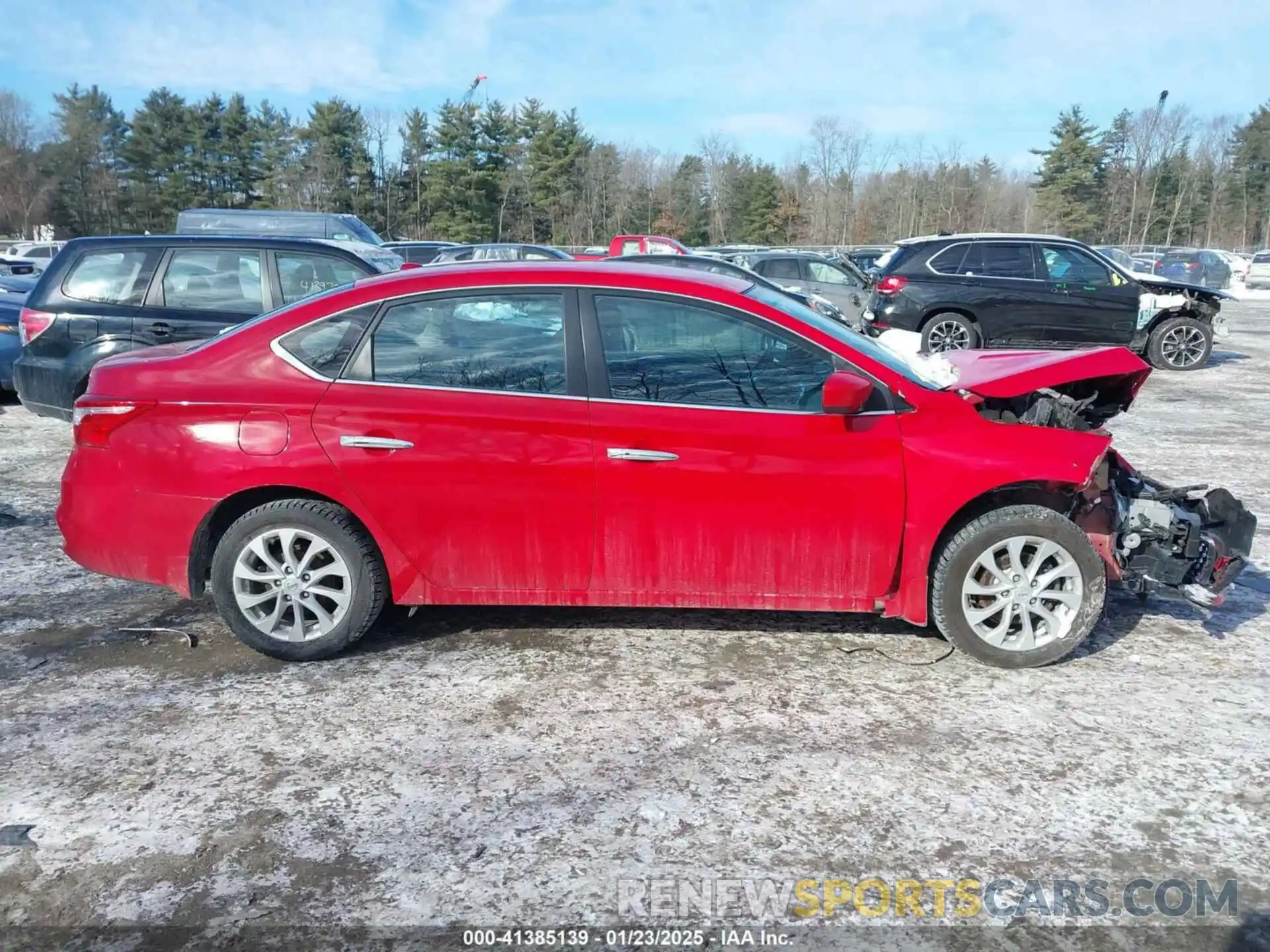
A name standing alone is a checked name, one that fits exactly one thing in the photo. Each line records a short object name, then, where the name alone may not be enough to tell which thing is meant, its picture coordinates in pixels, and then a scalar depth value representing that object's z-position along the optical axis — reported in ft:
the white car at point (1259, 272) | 105.29
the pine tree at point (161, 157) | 186.39
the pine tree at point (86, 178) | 188.65
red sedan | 12.84
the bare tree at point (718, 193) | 211.41
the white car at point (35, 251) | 103.24
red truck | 68.44
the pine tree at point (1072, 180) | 183.42
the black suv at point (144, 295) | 24.76
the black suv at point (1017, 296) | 40.96
